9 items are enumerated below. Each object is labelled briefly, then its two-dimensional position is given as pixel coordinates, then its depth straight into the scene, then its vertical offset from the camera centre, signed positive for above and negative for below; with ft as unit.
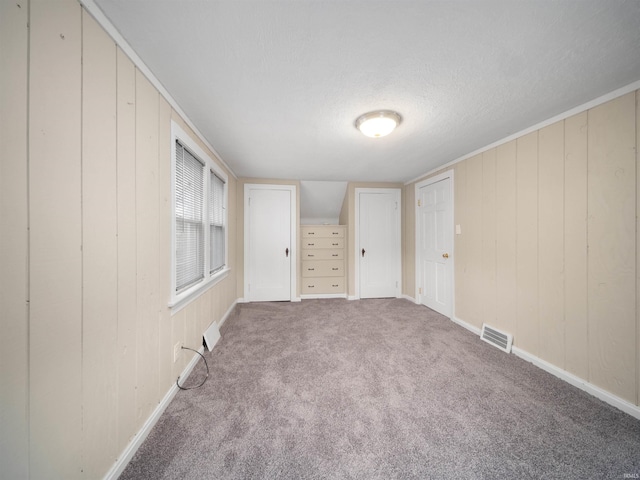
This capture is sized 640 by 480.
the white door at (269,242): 12.01 -0.08
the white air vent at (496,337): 6.93 -3.29
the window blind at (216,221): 8.07 +0.79
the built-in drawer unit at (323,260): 12.74 -1.16
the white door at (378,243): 12.67 -0.14
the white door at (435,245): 9.61 -0.22
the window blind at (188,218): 5.56 +0.63
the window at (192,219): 5.35 +0.66
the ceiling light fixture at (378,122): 5.44 +3.10
